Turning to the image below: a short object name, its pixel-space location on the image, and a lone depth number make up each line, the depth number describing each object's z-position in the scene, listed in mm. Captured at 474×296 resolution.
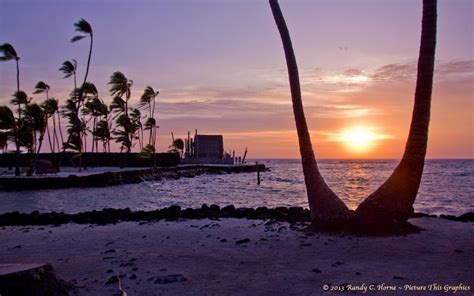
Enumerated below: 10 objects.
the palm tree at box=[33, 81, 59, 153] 41469
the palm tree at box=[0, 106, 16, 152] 33312
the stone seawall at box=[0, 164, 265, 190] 31641
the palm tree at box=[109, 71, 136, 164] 47594
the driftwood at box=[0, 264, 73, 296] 4895
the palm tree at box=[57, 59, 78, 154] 42062
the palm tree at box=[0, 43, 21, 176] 35000
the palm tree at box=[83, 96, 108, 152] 48938
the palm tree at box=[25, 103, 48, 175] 36447
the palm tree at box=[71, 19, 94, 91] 38541
